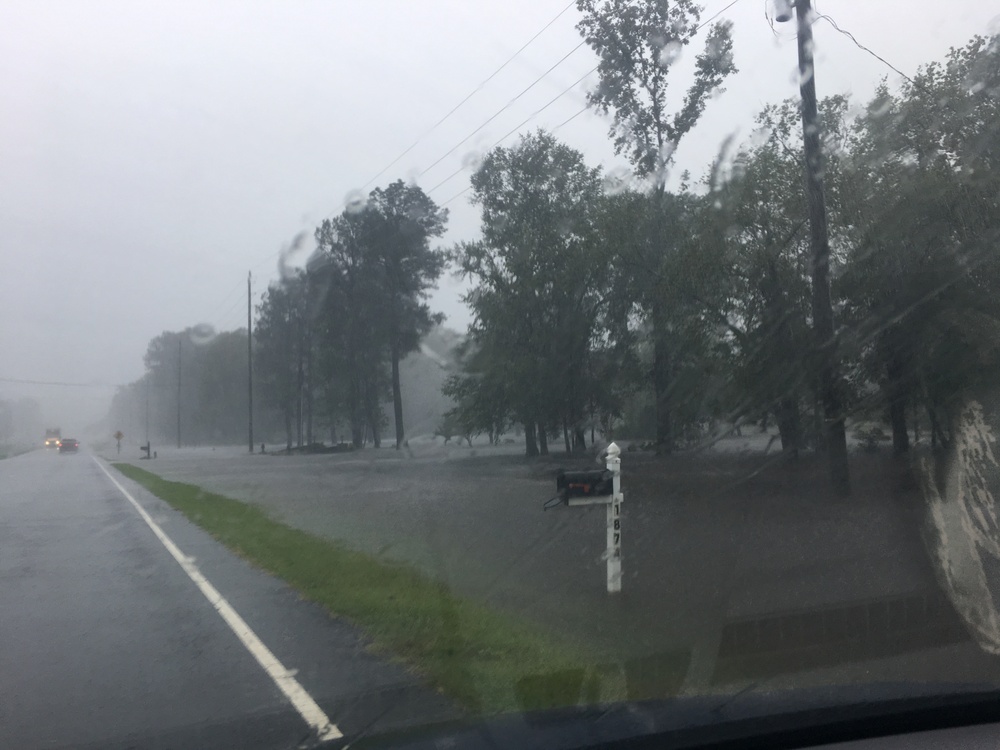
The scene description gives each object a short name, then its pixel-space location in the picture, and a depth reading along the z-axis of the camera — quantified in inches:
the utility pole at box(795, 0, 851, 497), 641.6
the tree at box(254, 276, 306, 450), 2778.1
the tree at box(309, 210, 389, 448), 1984.5
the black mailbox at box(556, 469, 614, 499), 375.9
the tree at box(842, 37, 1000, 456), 624.7
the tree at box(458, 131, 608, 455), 1094.4
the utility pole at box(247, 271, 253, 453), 2357.8
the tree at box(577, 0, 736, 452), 1164.5
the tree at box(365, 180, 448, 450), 1771.7
